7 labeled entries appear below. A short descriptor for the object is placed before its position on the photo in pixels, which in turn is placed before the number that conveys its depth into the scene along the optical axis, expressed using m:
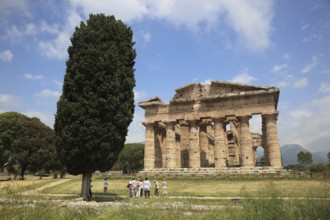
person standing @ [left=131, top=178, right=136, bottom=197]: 21.38
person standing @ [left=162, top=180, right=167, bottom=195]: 22.33
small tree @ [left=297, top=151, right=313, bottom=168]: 92.69
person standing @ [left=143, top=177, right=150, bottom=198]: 21.12
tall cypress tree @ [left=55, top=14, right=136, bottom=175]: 17.52
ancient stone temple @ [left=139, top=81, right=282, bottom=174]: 35.41
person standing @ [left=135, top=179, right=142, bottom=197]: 21.81
